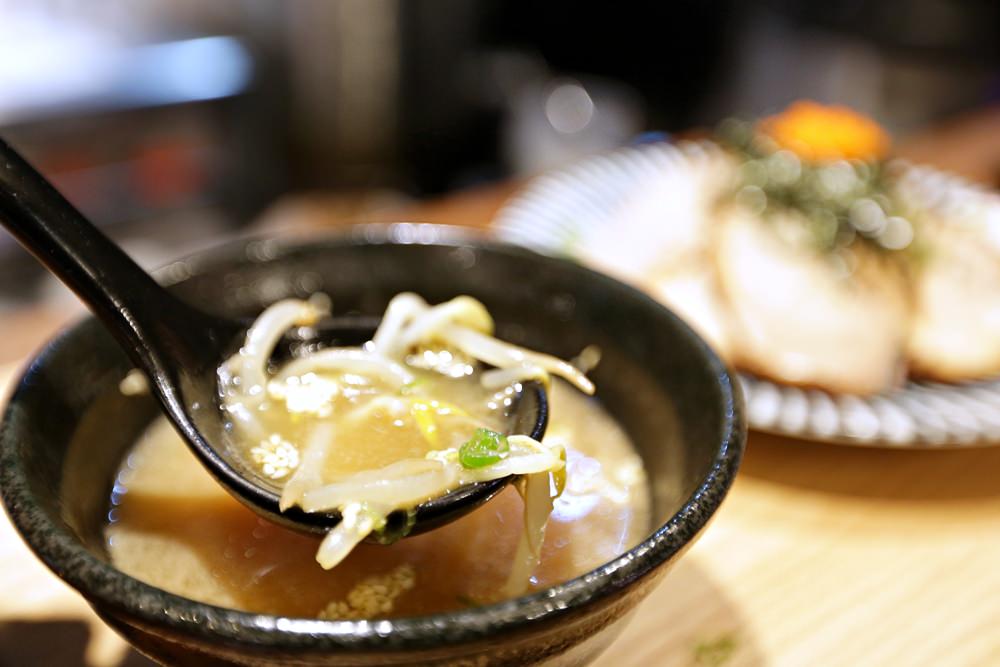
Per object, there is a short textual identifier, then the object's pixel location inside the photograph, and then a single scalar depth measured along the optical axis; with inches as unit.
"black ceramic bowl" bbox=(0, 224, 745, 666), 7.2
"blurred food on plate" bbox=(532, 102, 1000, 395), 13.2
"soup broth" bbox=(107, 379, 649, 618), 8.9
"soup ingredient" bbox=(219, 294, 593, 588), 8.5
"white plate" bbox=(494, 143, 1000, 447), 11.3
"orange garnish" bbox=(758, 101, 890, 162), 18.8
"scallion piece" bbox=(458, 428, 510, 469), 8.5
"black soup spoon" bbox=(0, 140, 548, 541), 8.6
